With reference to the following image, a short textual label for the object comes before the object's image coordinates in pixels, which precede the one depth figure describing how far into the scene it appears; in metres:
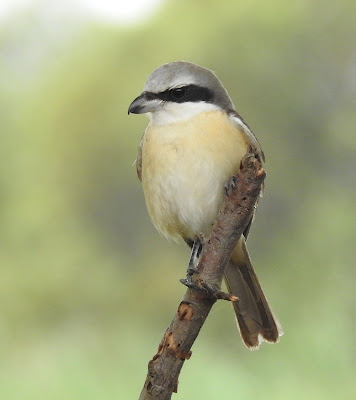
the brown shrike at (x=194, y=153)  2.64
